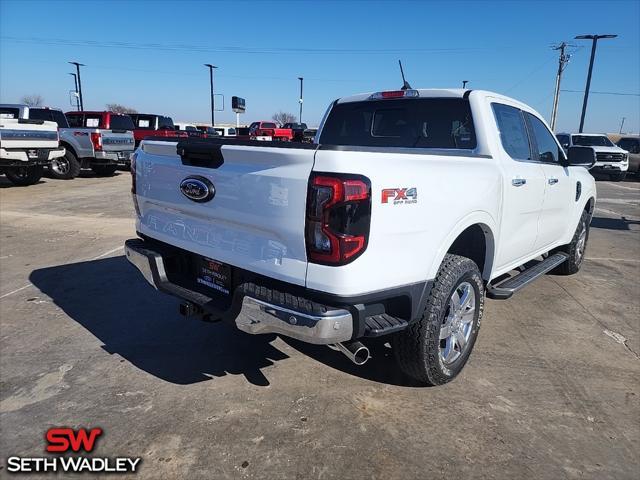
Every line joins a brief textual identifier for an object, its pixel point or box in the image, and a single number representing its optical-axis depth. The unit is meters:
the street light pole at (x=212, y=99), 48.05
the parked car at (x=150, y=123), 20.23
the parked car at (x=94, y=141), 13.94
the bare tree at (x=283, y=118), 110.88
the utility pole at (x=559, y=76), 39.67
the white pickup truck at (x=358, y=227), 2.25
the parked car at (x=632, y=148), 22.77
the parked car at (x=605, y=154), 20.39
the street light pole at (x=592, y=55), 35.78
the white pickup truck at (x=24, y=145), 11.23
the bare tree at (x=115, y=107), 89.06
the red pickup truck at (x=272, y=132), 28.65
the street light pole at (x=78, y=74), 48.94
